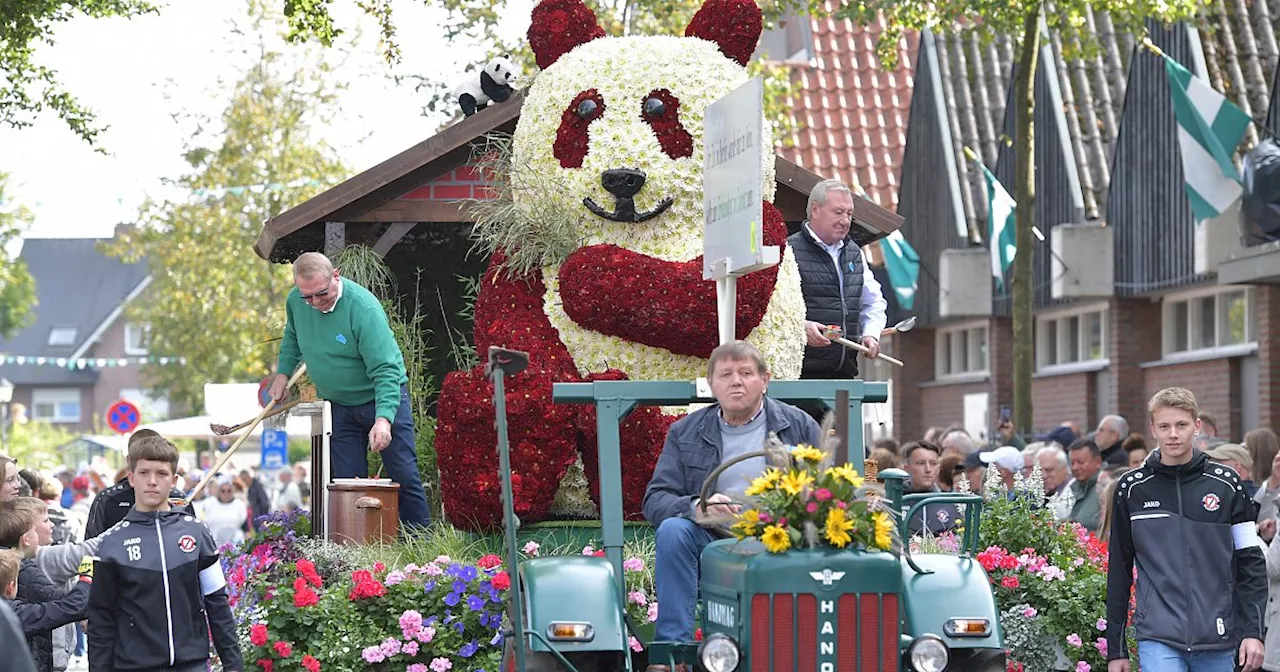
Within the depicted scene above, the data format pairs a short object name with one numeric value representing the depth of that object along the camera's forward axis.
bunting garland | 44.11
